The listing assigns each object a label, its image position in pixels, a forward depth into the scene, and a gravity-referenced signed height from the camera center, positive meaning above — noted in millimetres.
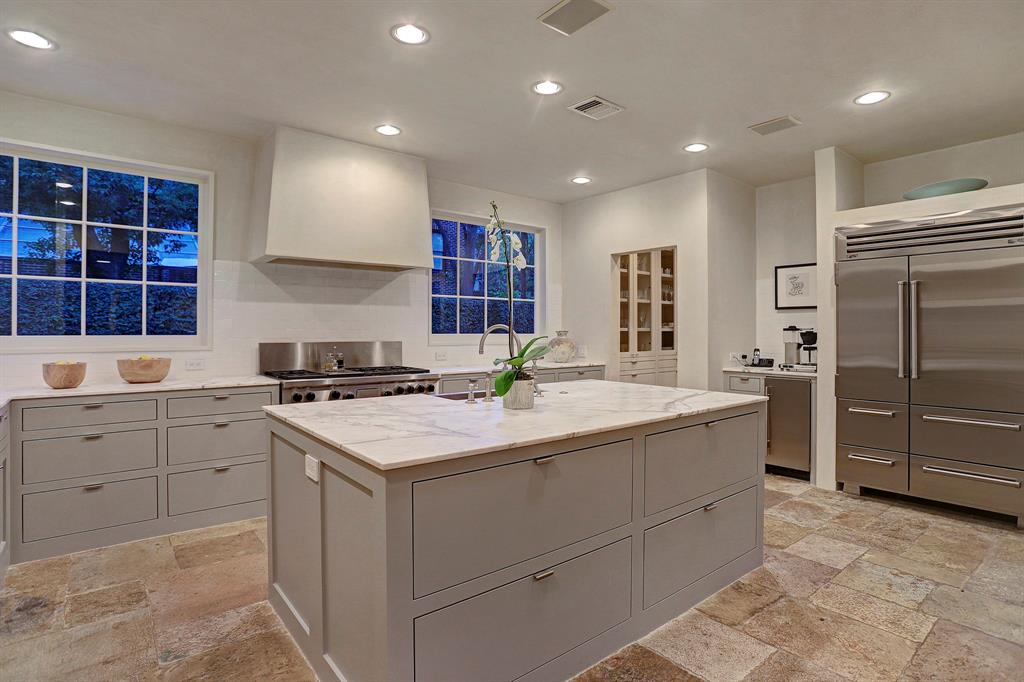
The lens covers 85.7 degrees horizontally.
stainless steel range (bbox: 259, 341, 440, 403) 3676 -196
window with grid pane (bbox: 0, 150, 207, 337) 3367 +619
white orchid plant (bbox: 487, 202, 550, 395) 2273 +310
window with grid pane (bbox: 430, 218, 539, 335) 5211 +597
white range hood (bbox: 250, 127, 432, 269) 3693 +1004
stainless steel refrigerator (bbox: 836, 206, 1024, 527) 3373 -87
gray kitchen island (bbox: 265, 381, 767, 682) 1516 -610
